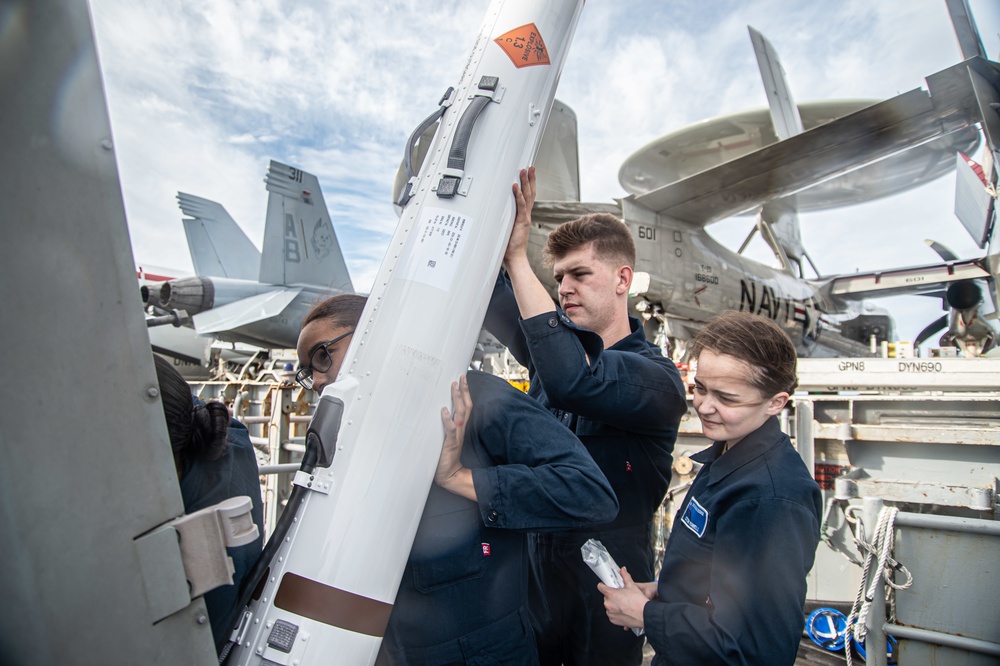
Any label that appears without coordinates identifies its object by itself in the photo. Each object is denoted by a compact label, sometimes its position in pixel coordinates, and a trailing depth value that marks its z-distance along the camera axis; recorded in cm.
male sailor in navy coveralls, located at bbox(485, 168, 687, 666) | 180
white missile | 138
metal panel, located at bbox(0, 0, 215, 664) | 75
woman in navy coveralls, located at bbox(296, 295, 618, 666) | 140
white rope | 224
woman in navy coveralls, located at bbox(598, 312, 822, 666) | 130
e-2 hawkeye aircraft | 663
